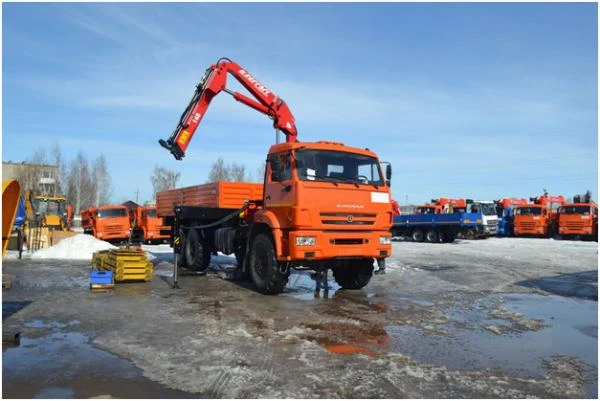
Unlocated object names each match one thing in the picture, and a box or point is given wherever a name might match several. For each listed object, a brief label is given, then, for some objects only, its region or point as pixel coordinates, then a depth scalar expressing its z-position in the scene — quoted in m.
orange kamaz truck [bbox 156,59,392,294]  9.35
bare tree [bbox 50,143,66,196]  65.16
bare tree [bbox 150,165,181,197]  81.38
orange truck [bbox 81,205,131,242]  27.59
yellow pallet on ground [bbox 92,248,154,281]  11.82
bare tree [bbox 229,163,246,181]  76.50
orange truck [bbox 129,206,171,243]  28.44
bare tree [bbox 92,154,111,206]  75.12
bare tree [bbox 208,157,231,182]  77.24
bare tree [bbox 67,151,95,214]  70.81
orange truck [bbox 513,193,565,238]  34.72
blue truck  29.59
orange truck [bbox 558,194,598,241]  32.03
